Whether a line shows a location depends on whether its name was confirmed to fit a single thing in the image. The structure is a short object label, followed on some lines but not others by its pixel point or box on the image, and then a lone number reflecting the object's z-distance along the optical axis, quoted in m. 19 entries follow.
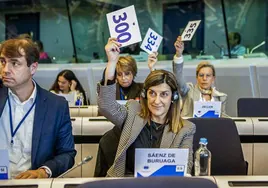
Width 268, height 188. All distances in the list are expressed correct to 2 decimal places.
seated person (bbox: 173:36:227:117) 3.94
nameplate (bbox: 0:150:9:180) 1.71
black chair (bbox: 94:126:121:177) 2.42
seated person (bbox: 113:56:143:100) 4.03
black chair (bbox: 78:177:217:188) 1.20
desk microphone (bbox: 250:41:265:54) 8.81
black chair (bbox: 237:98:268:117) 3.85
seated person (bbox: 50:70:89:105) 5.22
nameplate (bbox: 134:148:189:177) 1.71
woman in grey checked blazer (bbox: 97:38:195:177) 2.27
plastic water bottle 2.26
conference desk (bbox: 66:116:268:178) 3.20
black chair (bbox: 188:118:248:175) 2.61
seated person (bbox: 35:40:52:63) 7.98
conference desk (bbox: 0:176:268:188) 1.61
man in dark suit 2.04
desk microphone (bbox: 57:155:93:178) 1.86
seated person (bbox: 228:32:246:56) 8.02
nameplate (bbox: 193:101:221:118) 3.09
